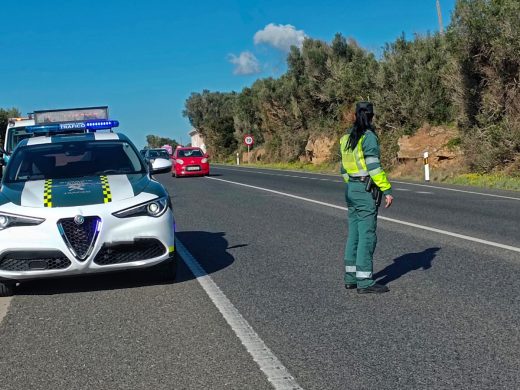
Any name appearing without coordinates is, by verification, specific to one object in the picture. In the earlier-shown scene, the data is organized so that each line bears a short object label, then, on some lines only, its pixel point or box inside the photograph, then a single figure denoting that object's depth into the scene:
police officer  6.34
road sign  61.03
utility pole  39.26
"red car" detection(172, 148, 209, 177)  33.06
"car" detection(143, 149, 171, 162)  31.84
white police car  6.39
